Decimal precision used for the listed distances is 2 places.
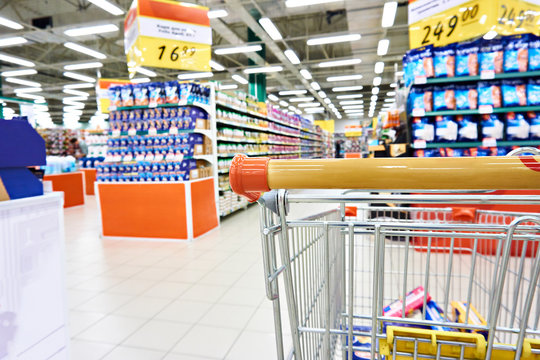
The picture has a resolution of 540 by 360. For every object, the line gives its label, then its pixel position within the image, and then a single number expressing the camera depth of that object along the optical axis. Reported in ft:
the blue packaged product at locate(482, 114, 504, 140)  12.48
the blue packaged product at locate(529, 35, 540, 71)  12.10
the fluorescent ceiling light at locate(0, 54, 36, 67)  33.65
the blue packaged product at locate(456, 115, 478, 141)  12.71
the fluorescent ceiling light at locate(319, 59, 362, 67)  37.65
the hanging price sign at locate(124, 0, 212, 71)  15.78
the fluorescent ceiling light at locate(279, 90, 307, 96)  60.85
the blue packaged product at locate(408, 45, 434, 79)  12.88
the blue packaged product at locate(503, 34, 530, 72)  12.10
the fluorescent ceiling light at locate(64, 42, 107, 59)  30.87
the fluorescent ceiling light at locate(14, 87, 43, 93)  51.63
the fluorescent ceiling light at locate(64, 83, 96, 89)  50.20
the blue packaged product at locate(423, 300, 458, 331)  5.00
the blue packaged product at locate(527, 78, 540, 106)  12.23
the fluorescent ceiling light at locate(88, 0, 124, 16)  22.09
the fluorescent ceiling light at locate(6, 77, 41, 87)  45.88
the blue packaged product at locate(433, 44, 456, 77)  12.73
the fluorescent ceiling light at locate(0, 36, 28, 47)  28.58
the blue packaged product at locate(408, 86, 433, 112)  13.16
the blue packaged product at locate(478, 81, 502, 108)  12.50
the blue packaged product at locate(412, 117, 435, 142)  13.12
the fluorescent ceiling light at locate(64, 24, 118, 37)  25.82
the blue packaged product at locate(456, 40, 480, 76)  12.59
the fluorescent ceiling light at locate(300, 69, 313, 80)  44.62
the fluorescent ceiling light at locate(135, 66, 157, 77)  41.01
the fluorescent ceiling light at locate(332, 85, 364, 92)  60.06
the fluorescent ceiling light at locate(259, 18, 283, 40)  26.32
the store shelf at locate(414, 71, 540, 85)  12.18
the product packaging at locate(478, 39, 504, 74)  12.35
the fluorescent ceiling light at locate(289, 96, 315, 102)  69.82
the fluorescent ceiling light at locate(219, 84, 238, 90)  58.97
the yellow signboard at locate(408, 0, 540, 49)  12.07
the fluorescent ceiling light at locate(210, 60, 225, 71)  41.35
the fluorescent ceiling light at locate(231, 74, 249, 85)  49.16
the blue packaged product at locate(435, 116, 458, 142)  12.86
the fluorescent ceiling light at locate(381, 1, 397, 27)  22.95
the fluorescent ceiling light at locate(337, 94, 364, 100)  68.64
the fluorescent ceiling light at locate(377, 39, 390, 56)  32.01
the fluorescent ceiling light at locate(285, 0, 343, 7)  22.36
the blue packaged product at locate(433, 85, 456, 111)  12.91
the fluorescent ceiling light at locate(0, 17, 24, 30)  24.93
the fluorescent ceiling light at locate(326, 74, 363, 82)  46.85
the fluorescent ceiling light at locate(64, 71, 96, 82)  43.10
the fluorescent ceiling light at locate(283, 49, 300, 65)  33.37
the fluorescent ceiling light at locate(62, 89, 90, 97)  56.28
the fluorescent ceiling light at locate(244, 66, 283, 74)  37.70
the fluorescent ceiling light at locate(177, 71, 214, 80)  44.25
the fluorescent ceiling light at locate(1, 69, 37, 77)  40.96
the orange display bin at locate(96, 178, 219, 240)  15.34
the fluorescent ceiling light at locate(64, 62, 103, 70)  37.94
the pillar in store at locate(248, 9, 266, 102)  41.68
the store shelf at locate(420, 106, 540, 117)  12.21
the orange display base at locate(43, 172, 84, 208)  26.60
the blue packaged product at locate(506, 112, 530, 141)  12.21
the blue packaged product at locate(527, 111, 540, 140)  12.23
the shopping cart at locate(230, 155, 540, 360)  2.11
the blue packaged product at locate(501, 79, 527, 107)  12.26
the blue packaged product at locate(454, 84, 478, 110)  12.75
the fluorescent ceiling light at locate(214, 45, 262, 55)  31.82
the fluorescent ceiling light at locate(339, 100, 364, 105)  76.18
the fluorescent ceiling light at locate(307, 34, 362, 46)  29.24
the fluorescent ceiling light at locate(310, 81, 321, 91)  52.36
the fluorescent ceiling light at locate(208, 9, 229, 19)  24.82
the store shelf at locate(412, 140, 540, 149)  12.25
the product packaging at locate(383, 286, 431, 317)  5.43
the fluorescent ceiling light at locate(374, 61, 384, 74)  41.78
